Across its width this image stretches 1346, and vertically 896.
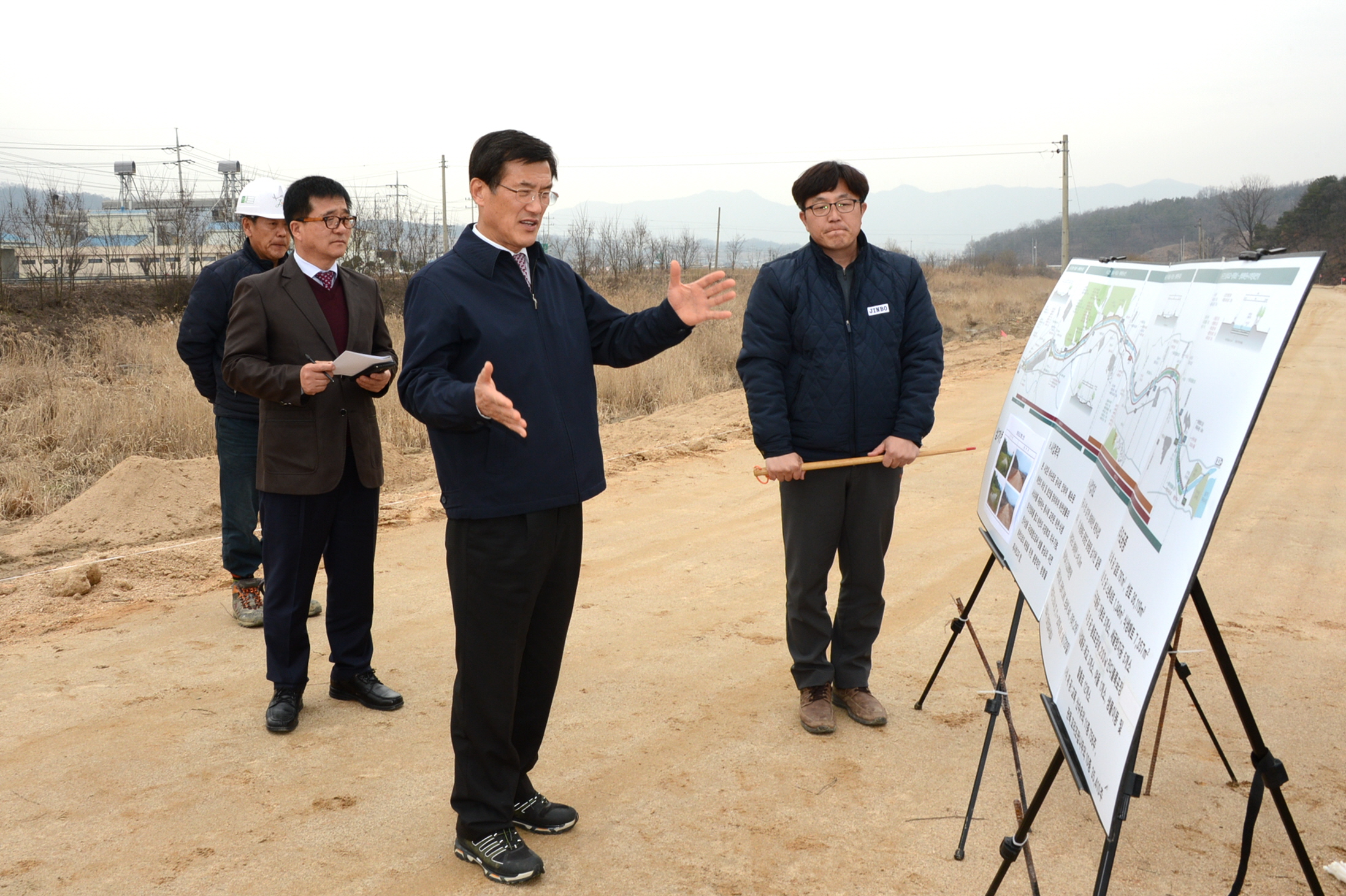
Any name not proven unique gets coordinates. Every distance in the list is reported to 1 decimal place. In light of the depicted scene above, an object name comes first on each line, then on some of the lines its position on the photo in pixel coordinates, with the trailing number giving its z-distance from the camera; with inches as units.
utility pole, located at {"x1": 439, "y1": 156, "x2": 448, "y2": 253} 1947.6
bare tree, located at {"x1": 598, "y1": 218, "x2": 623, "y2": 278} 1633.9
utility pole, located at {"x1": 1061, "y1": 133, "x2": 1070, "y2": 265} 1498.5
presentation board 74.6
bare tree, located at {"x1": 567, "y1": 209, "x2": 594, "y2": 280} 1573.6
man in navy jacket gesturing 105.2
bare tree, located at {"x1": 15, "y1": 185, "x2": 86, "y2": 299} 955.3
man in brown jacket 148.3
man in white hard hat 180.9
